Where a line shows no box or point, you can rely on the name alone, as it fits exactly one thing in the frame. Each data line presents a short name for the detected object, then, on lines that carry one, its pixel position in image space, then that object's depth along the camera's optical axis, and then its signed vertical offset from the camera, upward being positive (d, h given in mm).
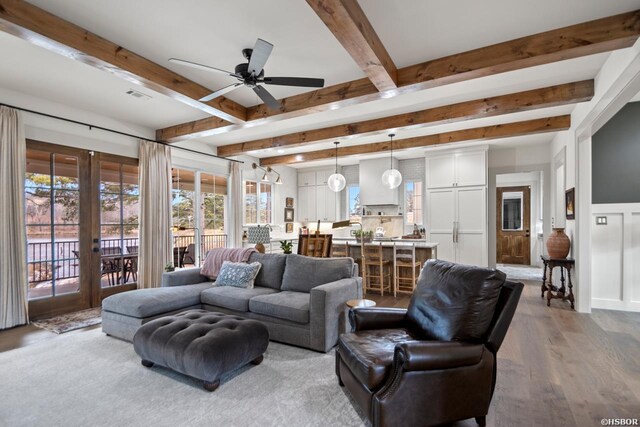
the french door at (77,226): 4102 -150
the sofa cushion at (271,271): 3885 -694
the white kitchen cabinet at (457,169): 6570 +936
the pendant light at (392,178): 5719 +645
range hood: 7574 +681
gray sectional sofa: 3006 -887
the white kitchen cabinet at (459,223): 6562 -205
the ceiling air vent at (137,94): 3871 +1506
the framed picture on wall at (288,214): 8789 -1
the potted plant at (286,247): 4899 -504
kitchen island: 5324 -622
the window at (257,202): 7781 +314
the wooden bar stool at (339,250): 5953 -684
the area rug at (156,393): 2018 -1288
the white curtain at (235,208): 6941 +149
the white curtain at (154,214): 5078 +22
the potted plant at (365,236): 5480 -382
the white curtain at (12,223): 3684 -81
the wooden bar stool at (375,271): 5344 -992
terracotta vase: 4578 -465
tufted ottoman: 2275 -981
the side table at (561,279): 4551 -996
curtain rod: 3869 +1288
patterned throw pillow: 3848 -733
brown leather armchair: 1764 -870
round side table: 2898 -830
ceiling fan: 2521 +1198
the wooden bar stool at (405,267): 5236 -919
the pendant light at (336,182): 6234 +630
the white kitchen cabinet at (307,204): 8992 +301
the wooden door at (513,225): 8727 -343
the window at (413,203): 7668 +259
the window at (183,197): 5891 +337
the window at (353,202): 8508 +328
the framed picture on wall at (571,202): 4454 +147
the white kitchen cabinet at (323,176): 8808 +1064
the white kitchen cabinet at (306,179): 9023 +1023
